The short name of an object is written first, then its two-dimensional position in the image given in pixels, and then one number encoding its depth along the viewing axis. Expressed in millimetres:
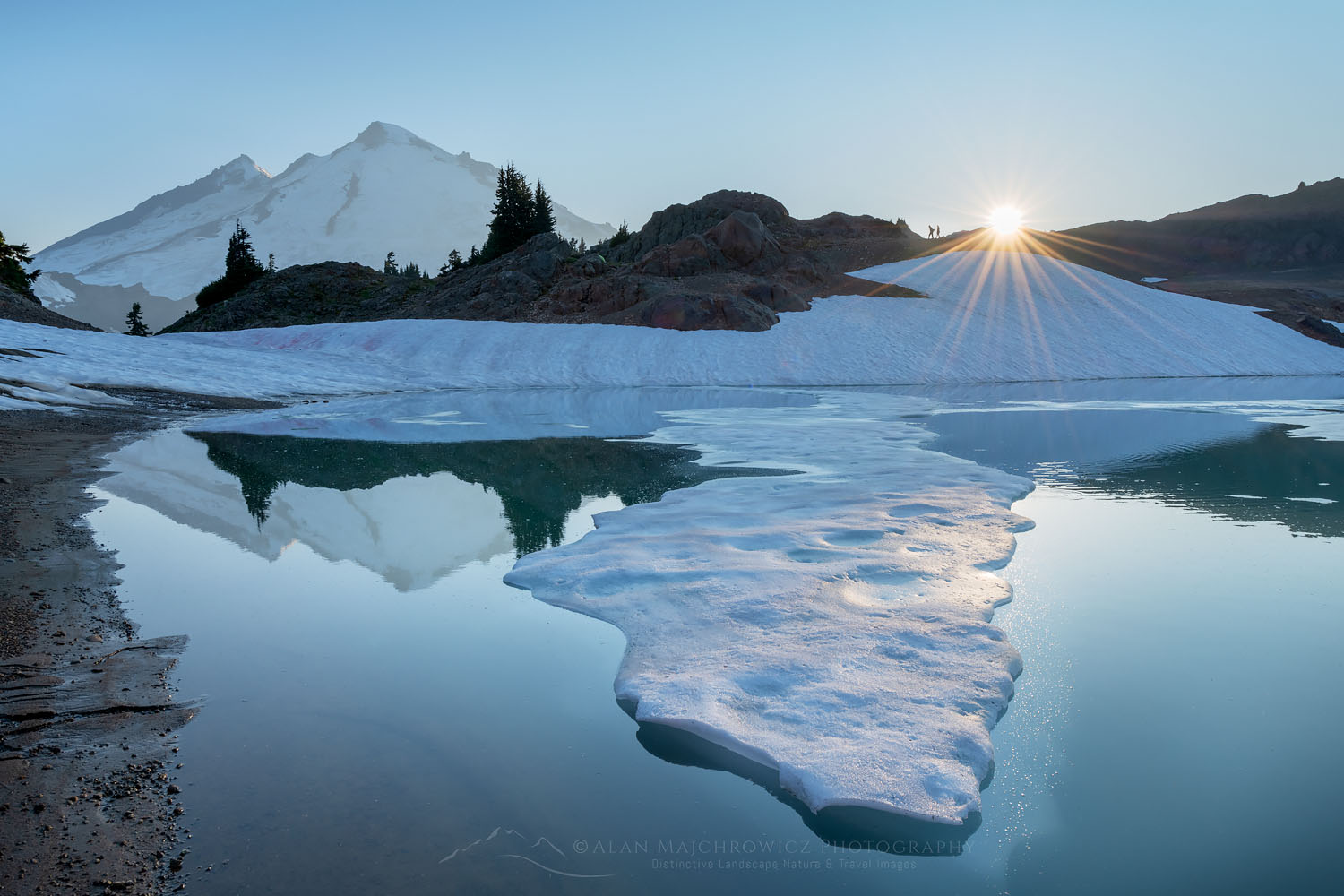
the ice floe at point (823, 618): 4312
